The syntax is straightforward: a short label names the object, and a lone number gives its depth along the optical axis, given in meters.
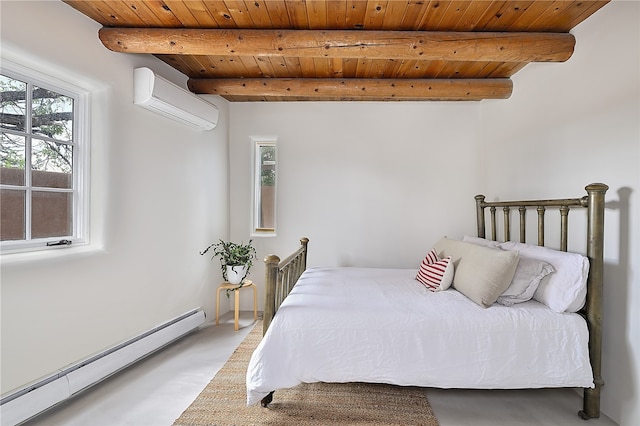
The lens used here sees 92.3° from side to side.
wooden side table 3.04
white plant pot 3.11
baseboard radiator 1.58
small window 3.67
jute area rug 1.74
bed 1.67
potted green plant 3.12
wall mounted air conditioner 2.30
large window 1.65
